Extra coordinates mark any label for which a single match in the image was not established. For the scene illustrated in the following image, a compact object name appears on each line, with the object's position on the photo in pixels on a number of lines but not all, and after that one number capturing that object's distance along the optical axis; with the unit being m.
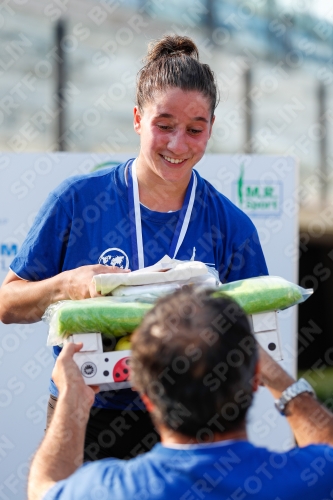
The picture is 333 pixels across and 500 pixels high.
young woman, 3.27
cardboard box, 2.95
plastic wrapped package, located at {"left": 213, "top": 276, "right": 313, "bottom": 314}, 3.01
